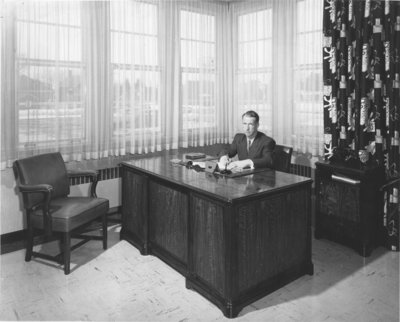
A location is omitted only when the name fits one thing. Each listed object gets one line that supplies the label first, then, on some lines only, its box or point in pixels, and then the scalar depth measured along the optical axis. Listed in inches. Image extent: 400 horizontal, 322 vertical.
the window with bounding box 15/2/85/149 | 137.6
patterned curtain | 133.7
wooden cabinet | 135.4
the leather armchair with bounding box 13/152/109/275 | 121.6
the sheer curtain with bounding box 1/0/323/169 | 139.9
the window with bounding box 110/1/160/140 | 161.8
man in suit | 130.6
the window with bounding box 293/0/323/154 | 159.3
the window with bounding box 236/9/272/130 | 182.9
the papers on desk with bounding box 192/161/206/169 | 132.9
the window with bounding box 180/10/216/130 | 185.6
